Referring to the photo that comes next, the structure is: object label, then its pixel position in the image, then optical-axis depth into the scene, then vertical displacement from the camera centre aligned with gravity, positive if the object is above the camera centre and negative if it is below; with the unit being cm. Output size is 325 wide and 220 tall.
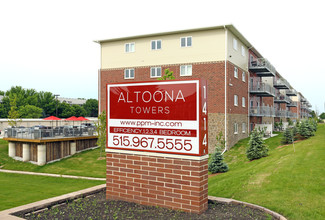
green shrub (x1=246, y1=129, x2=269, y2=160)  1994 -230
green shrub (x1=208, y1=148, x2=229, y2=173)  1797 -312
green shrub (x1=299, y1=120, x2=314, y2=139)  2592 -146
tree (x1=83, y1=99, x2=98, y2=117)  12166 +359
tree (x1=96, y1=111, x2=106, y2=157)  2738 -147
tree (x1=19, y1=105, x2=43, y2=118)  8050 +102
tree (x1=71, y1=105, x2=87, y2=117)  10812 +135
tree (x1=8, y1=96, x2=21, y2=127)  3658 +9
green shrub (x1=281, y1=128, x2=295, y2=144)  2623 -210
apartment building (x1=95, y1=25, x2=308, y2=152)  2864 +535
